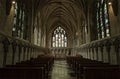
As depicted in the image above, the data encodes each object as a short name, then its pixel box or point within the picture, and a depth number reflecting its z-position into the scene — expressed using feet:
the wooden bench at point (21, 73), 16.24
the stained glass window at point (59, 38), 112.16
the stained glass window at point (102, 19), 37.88
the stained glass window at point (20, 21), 36.06
